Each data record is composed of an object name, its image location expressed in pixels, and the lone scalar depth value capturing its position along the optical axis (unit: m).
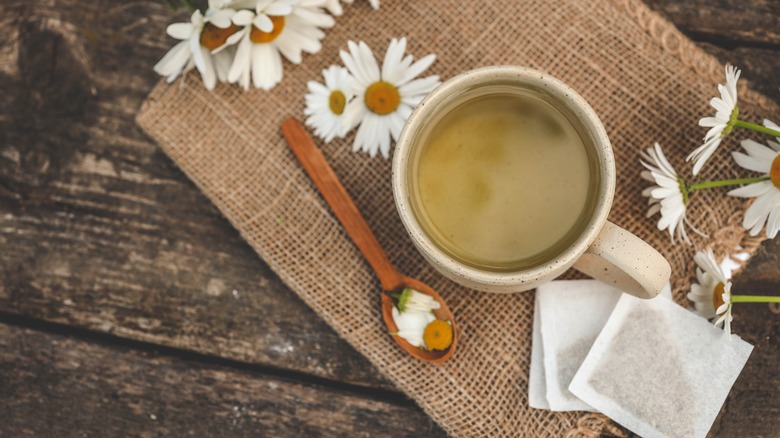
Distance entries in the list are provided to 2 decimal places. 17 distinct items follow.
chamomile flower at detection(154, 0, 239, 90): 0.66
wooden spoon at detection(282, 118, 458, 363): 0.70
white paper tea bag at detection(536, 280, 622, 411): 0.68
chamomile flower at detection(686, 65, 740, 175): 0.62
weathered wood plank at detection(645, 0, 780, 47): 0.78
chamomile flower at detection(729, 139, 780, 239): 0.65
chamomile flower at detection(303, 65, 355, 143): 0.72
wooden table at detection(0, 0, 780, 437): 0.78
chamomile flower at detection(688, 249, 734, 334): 0.66
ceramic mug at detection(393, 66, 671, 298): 0.53
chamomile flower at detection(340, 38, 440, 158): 0.71
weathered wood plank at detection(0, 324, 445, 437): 0.77
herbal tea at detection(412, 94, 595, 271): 0.59
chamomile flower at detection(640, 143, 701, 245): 0.66
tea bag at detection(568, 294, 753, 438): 0.66
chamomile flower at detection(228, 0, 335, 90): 0.71
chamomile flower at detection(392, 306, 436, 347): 0.70
